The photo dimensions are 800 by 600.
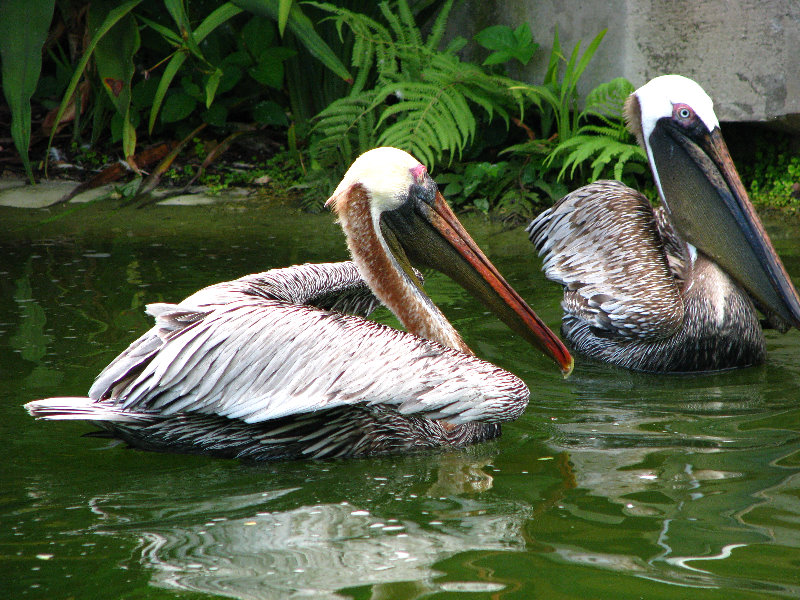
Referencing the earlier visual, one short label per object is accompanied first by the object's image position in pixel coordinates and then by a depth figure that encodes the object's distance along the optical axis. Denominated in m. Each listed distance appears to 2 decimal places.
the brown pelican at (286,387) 5.72
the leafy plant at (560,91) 12.79
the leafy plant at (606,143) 12.20
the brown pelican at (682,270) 7.95
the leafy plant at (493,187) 13.12
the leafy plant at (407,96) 12.84
